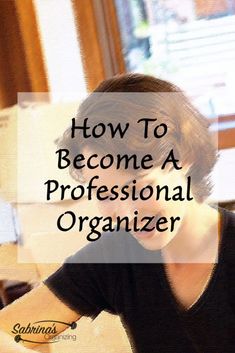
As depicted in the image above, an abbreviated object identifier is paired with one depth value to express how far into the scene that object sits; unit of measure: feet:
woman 3.81
